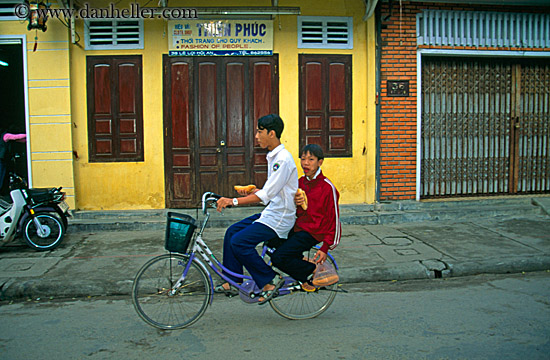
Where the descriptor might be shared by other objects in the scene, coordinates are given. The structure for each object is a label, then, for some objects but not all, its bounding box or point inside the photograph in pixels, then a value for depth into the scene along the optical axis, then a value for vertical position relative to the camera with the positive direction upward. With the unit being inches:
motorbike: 266.4 -35.9
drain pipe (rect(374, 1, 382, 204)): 343.0 +66.9
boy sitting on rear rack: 166.4 -27.5
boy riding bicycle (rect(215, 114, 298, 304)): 159.8 -24.1
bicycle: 157.6 -45.0
